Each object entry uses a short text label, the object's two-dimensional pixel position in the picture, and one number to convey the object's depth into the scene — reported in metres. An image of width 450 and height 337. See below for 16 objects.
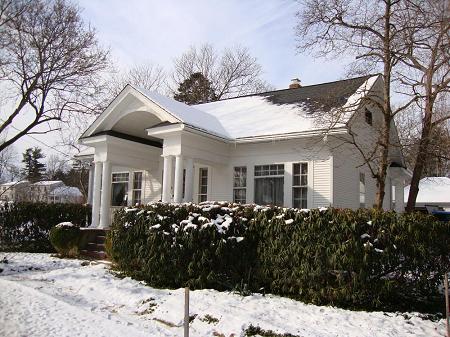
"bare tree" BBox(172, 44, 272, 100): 42.53
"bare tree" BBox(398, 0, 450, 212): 11.64
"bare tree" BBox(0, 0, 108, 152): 19.42
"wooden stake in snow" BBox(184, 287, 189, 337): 5.18
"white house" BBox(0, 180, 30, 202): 36.84
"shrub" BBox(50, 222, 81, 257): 13.23
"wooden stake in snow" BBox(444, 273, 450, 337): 5.72
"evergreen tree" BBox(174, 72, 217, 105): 40.16
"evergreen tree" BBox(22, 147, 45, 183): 73.06
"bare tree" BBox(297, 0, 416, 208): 11.80
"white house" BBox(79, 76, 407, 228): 13.45
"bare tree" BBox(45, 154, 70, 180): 69.31
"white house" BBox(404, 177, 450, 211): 36.28
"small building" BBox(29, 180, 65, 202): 38.72
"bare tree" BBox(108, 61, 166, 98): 42.14
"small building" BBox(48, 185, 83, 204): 53.63
